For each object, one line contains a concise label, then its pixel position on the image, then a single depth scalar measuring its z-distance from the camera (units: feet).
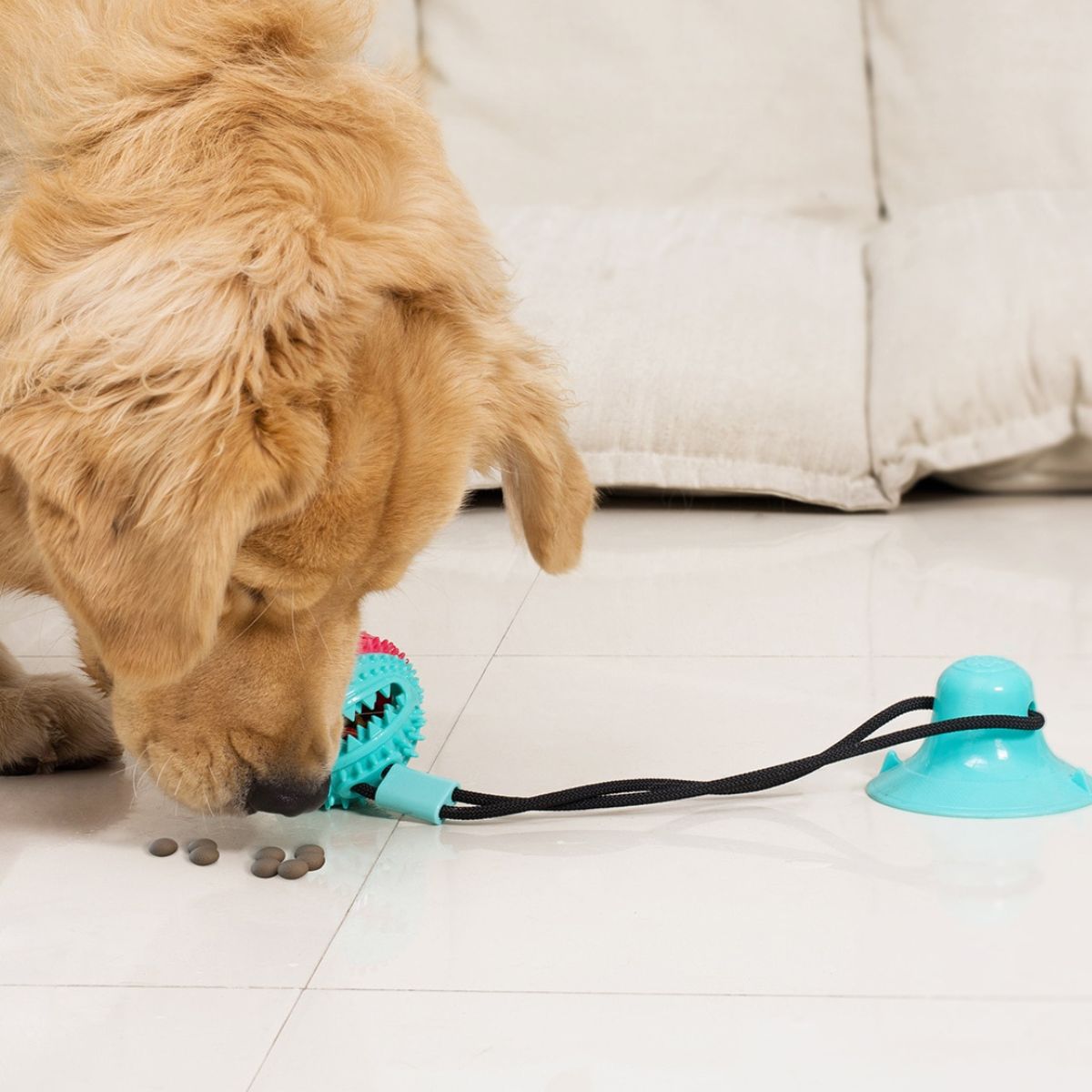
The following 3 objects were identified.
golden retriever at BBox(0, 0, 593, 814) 3.91
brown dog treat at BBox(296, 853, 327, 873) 4.30
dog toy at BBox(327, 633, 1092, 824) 4.41
